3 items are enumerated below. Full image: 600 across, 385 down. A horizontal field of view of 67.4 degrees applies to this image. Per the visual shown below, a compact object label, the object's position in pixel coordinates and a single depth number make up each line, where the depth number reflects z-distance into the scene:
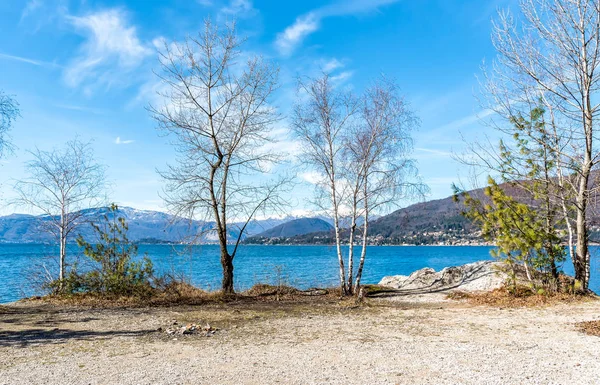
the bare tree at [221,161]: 16.69
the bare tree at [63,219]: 17.16
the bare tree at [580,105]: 13.30
